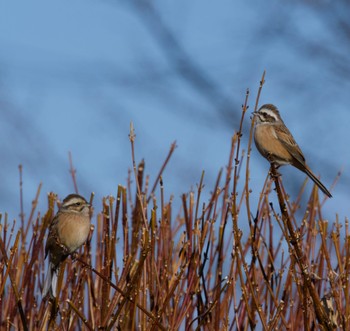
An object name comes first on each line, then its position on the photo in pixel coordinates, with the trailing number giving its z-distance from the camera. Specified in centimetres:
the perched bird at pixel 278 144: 1081
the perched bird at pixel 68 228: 956
